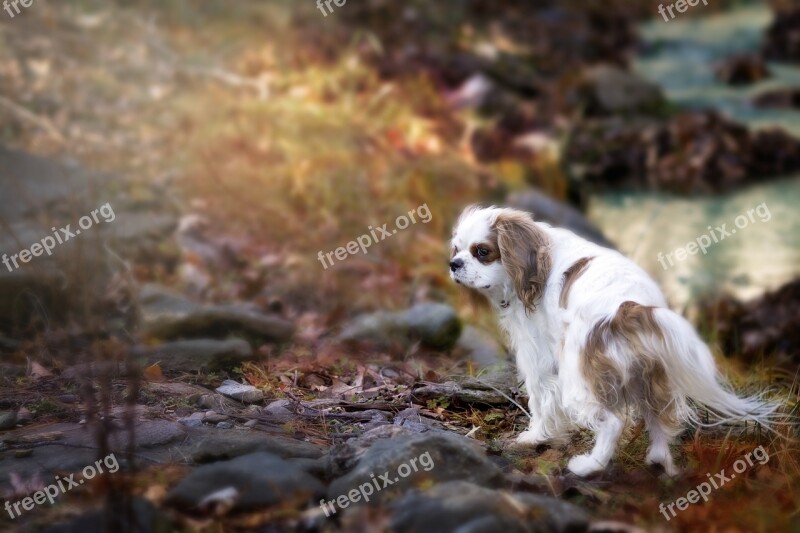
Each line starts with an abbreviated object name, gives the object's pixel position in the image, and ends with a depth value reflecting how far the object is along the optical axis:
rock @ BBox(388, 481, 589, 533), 6.47
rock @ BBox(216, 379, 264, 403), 10.07
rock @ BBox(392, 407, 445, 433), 9.51
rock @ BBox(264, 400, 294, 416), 9.72
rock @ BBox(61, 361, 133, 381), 10.20
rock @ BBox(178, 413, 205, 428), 9.04
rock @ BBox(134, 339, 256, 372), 11.02
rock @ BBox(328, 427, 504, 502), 7.37
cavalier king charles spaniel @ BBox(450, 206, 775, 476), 7.94
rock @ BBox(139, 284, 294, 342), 12.20
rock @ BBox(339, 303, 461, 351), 13.07
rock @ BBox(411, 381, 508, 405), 10.60
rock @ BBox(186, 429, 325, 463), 8.00
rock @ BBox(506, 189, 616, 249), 18.72
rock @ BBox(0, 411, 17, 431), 8.89
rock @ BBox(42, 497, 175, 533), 6.14
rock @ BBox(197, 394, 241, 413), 9.65
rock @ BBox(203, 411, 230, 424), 9.19
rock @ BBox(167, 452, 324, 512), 6.89
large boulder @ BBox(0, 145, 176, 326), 12.16
